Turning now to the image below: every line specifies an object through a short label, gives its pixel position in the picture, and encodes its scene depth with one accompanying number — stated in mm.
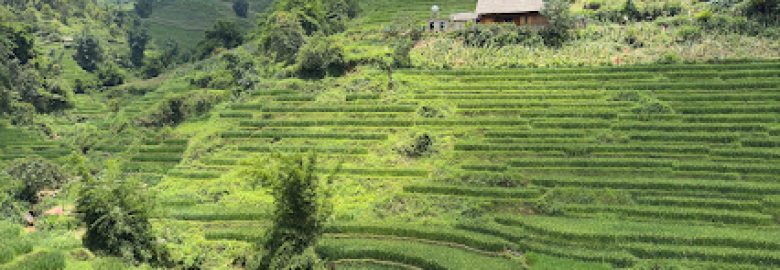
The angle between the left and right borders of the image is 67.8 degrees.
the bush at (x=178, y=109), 49031
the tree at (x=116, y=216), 23453
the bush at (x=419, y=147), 35969
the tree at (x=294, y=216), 22875
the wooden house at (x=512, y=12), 51000
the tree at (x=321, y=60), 49125
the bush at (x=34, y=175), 37500
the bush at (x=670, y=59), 42312
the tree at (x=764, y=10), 44406
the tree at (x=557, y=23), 47719
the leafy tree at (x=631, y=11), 50625
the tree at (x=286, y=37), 54625
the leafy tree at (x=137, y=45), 91688
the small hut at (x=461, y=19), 53722
